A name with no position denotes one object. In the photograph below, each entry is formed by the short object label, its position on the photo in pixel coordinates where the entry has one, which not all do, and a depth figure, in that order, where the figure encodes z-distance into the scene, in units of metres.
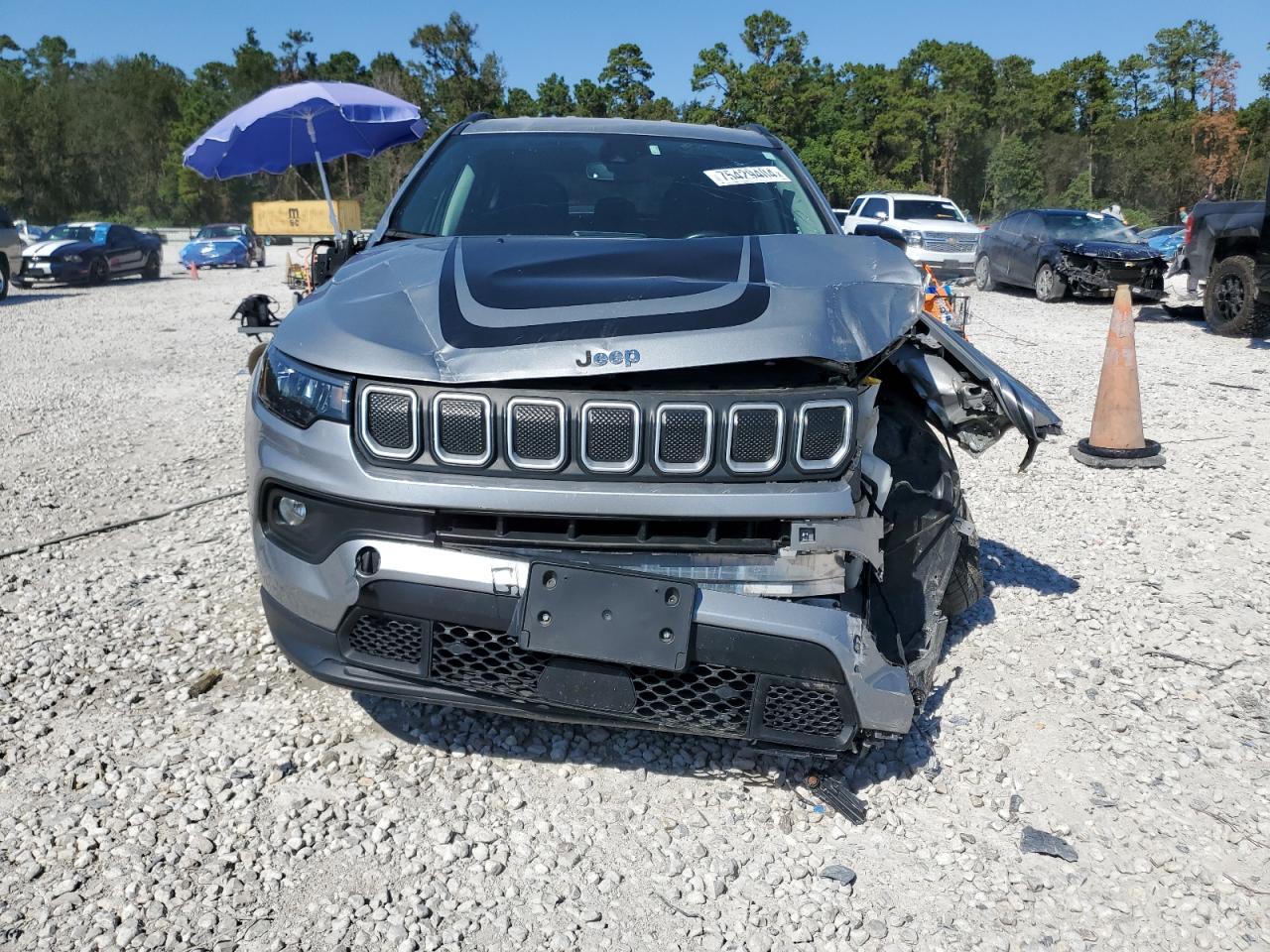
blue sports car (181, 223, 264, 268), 27.78
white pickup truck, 18.55
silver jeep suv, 2.22
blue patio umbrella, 11.25
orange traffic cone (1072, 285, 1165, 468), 6.07
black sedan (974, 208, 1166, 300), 14.78
